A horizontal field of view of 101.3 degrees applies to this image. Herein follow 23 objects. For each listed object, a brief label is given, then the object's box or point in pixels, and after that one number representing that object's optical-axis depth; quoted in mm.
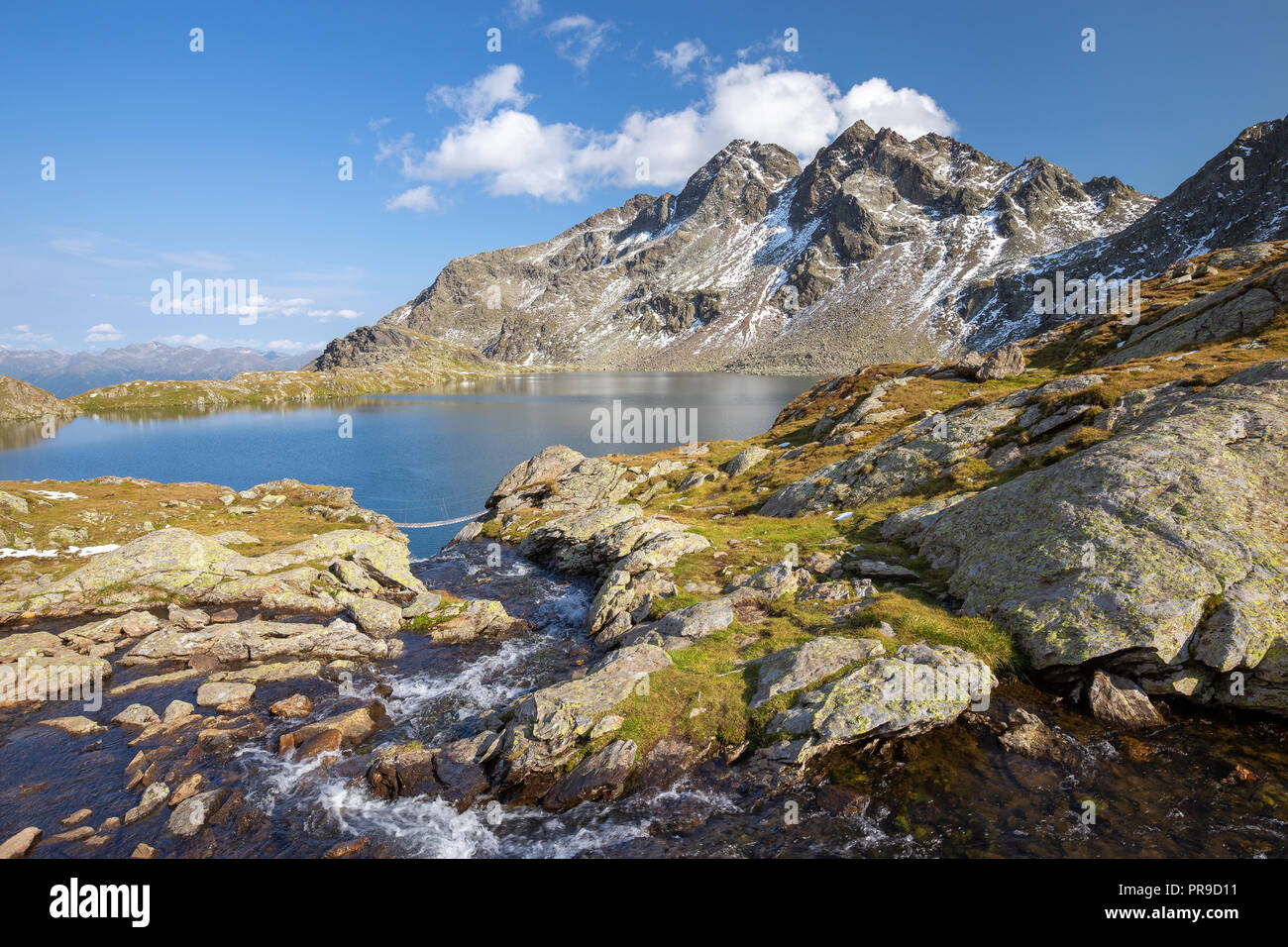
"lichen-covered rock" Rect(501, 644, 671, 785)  16672
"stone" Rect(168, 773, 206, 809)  17203
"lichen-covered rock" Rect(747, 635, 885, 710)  17406
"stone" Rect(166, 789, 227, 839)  15914
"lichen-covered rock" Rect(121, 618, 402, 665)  27891
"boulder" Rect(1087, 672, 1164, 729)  15461
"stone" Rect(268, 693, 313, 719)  22609
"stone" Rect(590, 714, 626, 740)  17125
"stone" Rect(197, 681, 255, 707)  23266
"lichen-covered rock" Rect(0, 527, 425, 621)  33500
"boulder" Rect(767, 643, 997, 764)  15578
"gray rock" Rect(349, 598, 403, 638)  31438
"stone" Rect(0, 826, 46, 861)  15102
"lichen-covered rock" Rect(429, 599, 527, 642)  30703
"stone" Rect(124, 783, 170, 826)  16547
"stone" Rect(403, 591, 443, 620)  33125
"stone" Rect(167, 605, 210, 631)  30772
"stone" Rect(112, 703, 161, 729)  21891
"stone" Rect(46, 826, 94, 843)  15773
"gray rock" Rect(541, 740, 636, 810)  15820
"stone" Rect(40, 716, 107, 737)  21375
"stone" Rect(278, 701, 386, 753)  20434
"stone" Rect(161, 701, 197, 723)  22000
